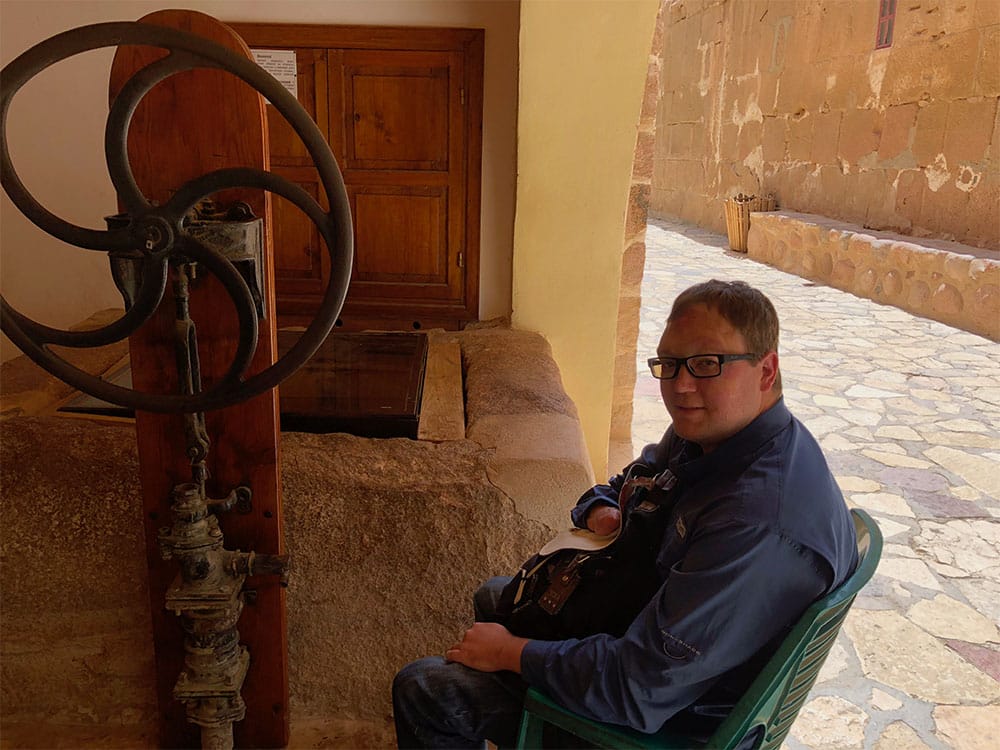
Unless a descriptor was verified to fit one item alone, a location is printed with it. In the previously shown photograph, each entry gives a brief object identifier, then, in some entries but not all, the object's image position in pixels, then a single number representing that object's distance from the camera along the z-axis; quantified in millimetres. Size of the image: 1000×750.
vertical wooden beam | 1607
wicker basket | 11500
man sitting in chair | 1277
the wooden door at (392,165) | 3582
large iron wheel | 1270
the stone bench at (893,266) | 7113
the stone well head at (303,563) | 2096
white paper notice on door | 3566
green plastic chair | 1262
